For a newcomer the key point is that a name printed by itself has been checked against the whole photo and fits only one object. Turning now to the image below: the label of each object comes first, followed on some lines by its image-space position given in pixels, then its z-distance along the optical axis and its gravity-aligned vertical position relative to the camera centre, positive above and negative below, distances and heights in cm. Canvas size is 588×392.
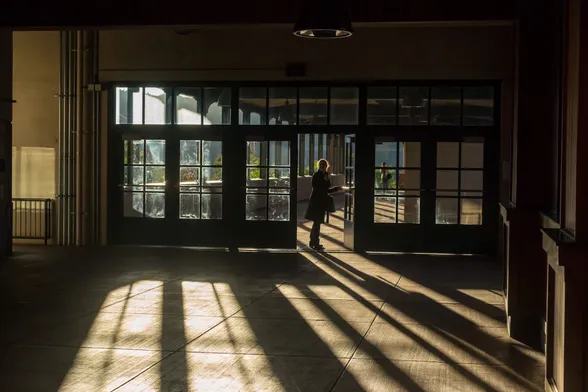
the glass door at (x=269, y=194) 1343 -36
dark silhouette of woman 1373 -47
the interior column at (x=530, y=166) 699 +6
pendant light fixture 682 +121
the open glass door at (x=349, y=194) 1341 -36
